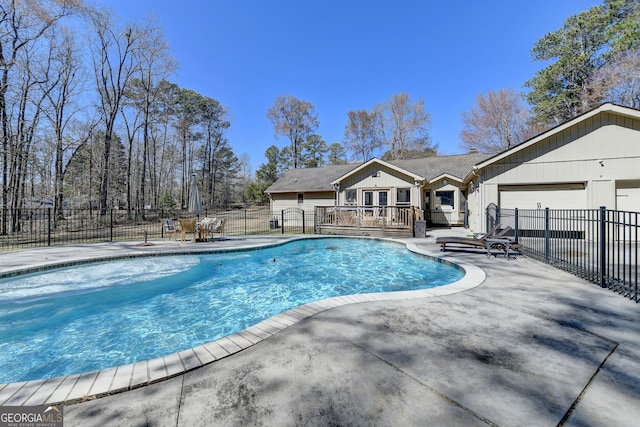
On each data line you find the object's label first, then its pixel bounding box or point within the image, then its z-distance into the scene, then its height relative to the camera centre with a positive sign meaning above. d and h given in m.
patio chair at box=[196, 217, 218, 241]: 12.11 -0.66
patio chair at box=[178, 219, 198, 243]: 11.53 -0.58
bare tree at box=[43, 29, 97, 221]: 18.98 +8.87
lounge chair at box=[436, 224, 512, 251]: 8.04 -0.92
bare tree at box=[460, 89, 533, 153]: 24.77 +8.61
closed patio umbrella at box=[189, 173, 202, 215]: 12.32 +0.63
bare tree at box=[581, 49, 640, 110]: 16.09 +8.15
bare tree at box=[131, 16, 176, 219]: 23.42 +13.76
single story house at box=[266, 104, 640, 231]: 10.05 +1.63
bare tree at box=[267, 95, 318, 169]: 34.19 +12.23
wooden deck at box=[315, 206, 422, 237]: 13.41 -0.46
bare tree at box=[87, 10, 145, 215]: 22.16 +12.99
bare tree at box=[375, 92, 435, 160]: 30.53 +10.15
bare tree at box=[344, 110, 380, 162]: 33.53 +10.10
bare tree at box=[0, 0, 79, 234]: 15.79 +10.79
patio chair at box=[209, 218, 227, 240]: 12.80 -0.70
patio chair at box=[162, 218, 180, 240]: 12.36 -0.69
